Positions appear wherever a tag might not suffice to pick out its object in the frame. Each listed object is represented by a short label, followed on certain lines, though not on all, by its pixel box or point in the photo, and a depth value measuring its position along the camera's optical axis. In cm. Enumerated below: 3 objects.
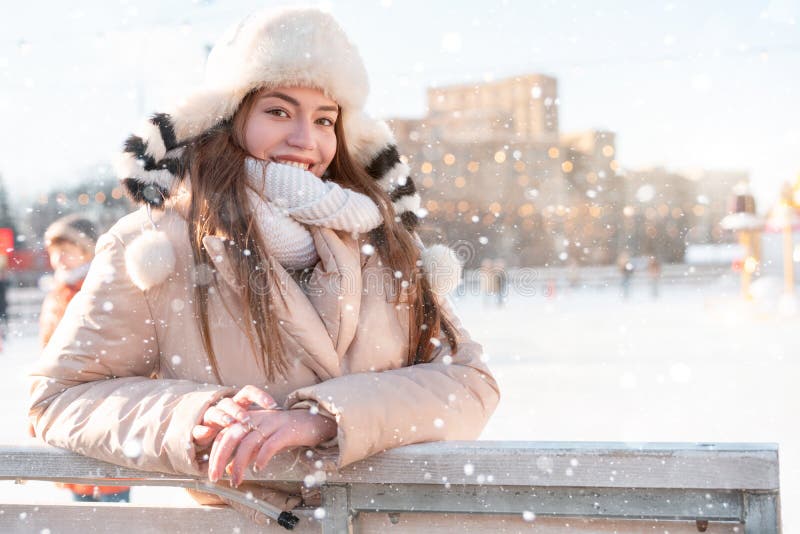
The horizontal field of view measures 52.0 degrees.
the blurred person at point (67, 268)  340
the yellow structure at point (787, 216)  1348
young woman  128
